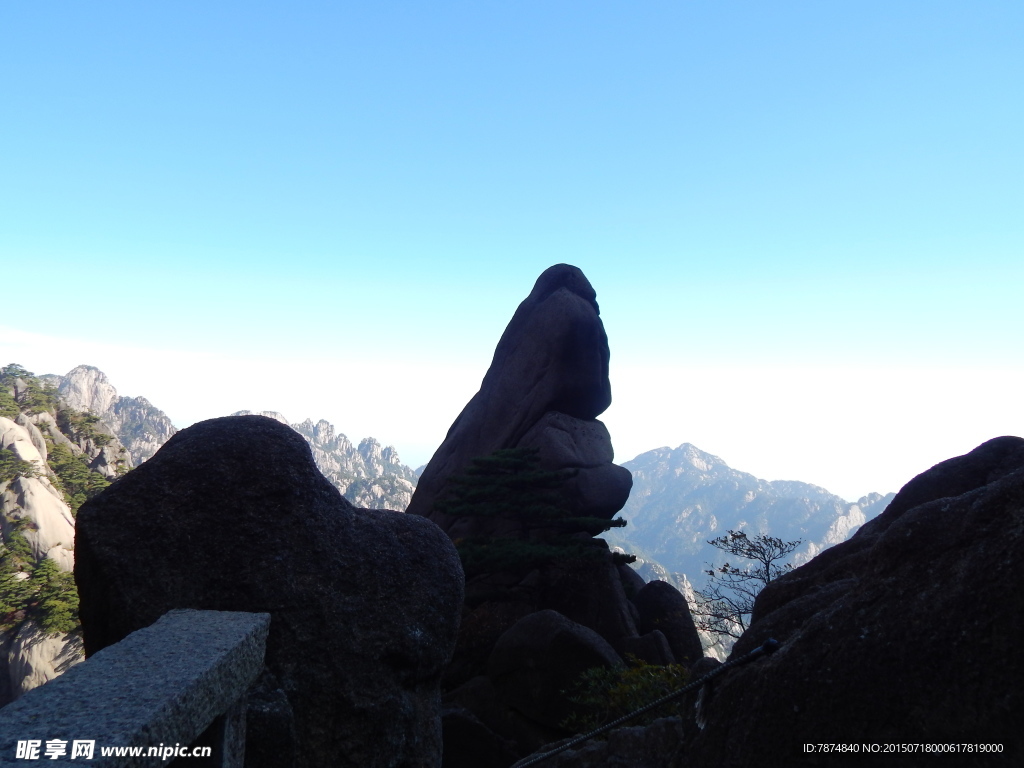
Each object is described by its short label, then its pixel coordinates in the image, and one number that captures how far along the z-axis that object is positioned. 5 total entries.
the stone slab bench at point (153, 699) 2.38
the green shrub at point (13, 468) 38.53
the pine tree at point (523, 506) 16.77
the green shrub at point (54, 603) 30.91
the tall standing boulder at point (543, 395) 23.48
